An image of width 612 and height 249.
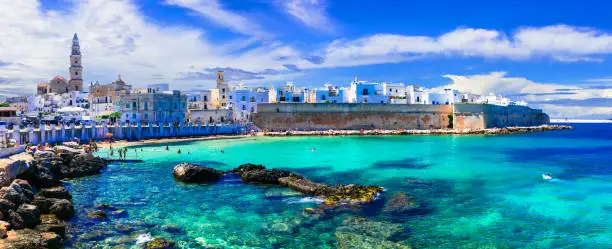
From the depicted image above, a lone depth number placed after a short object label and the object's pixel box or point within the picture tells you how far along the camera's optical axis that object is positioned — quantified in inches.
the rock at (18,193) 519.8
